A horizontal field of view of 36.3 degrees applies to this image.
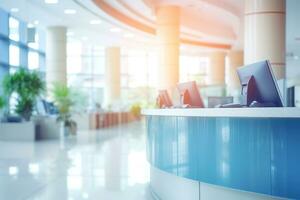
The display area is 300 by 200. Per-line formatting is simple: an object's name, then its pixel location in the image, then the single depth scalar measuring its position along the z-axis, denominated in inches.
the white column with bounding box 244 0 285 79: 284.7
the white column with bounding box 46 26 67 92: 745.0
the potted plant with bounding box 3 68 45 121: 526.6
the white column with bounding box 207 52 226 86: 1096.2
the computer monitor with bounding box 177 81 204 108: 198.4
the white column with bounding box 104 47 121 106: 1040.2
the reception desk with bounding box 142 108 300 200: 120.6
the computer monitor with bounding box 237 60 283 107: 133.6
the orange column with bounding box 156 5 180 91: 596.7
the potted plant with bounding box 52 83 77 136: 567.7
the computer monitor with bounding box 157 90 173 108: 257.3
